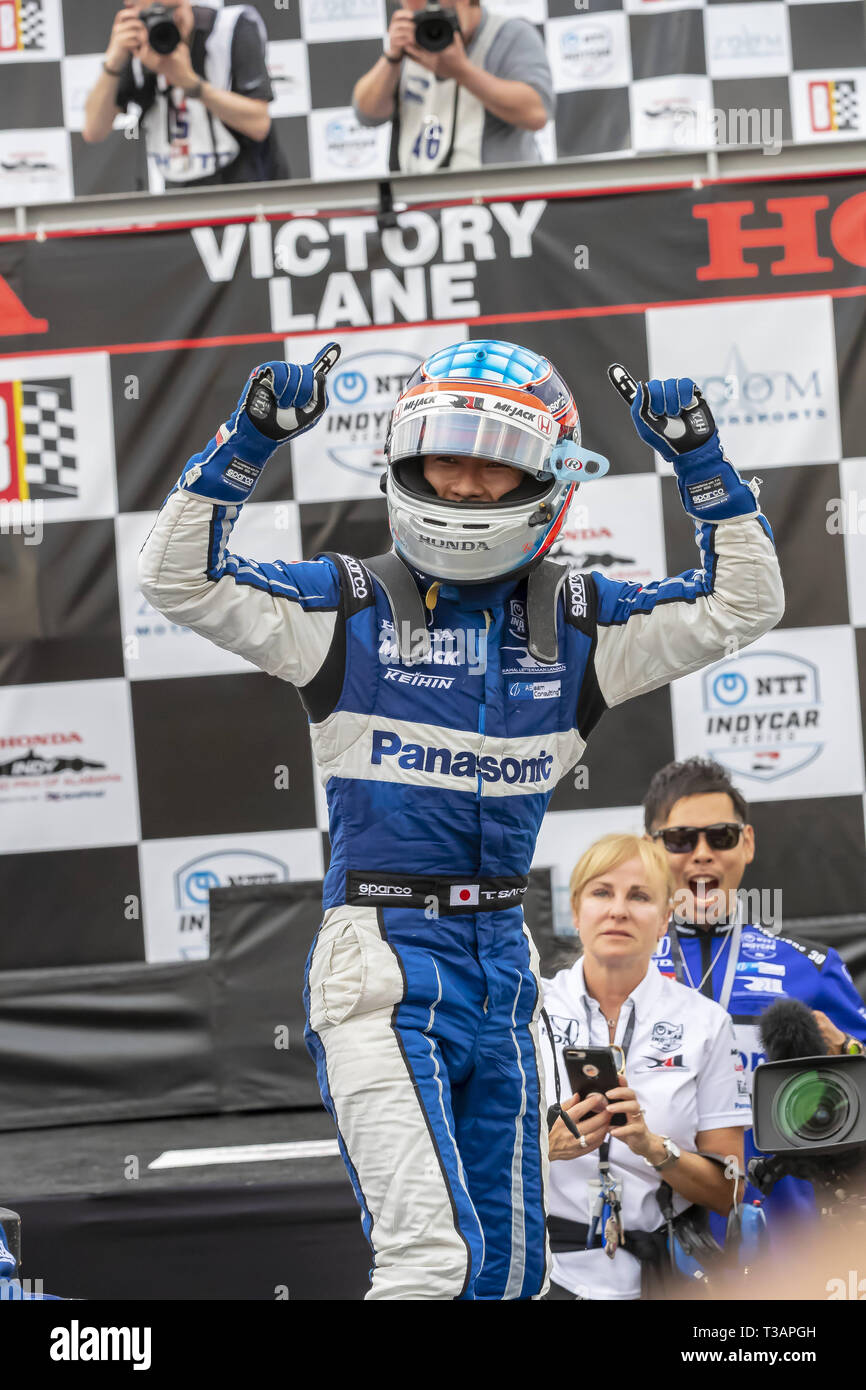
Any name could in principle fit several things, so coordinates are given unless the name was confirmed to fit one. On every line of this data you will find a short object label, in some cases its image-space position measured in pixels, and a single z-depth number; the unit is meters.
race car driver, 4.54
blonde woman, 5.77
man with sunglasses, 6.91
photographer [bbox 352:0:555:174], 10.03
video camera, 5.15
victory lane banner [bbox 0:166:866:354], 9.42
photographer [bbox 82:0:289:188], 10.27
